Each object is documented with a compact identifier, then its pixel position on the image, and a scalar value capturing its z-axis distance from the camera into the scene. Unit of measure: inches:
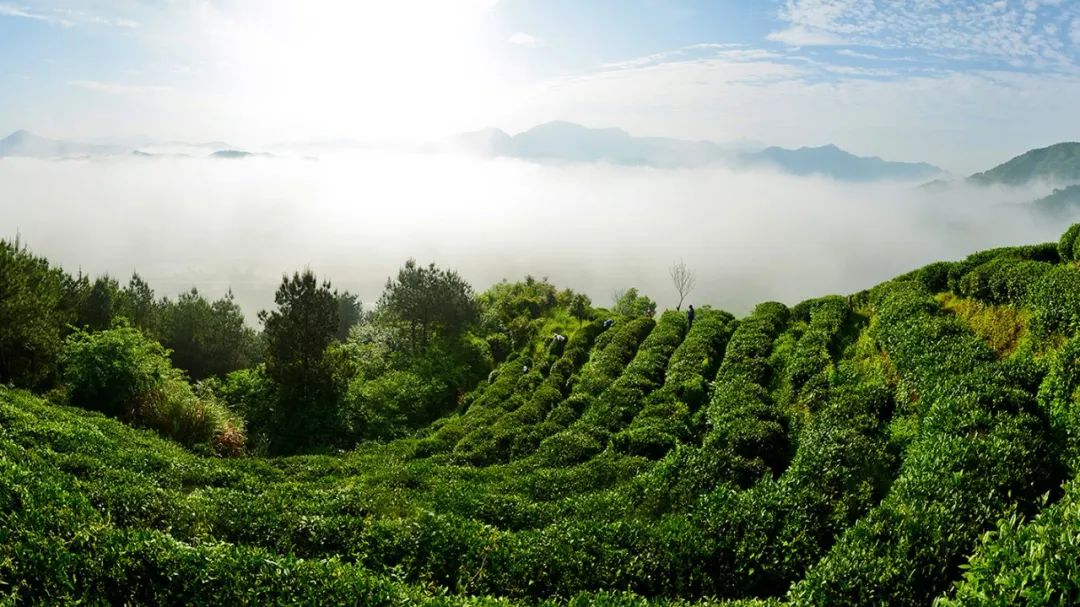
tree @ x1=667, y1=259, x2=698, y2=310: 2481.5
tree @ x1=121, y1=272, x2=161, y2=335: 2000.4
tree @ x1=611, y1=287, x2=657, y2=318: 2182.6
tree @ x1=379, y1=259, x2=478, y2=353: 2129.7
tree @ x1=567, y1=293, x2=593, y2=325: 2065.7
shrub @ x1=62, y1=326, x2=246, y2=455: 1051.9
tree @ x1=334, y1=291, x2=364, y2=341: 3746.3
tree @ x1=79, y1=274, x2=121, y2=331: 1753.2
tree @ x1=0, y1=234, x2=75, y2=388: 1067.9
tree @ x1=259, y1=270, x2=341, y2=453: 1290.6
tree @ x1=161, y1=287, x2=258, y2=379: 2155.5
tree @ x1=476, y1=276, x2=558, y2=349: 2110.0
